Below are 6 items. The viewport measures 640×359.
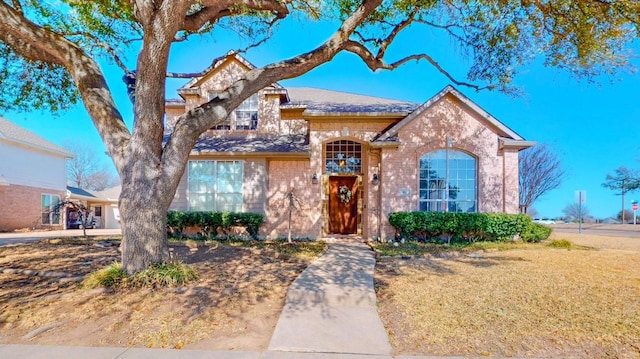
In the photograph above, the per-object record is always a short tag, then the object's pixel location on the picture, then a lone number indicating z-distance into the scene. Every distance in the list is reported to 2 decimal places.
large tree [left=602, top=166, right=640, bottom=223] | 31.84
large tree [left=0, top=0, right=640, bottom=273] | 5.69
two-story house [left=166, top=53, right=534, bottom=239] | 11.73
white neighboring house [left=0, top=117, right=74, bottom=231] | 18.09
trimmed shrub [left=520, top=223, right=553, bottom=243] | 11.12
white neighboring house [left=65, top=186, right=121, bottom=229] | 25.40
